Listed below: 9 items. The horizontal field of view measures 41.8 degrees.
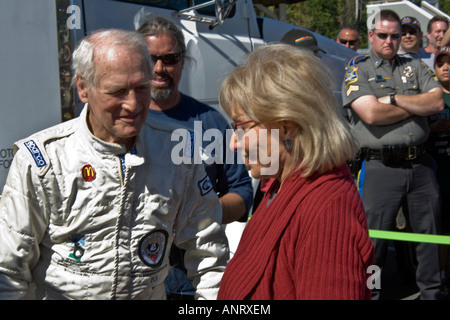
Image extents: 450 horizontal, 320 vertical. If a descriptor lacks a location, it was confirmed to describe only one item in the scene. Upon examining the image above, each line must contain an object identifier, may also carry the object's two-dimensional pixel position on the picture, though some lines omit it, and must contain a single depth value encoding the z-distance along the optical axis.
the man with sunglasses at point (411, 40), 6.27
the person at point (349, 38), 7.82
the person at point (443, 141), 4.71
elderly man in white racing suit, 1.95
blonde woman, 1.57
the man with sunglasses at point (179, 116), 2.84
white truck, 2.95
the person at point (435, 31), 6.51
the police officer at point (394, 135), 4.13
